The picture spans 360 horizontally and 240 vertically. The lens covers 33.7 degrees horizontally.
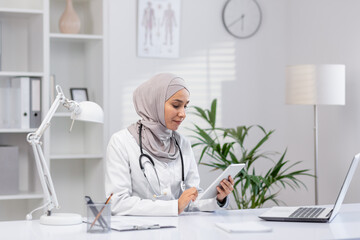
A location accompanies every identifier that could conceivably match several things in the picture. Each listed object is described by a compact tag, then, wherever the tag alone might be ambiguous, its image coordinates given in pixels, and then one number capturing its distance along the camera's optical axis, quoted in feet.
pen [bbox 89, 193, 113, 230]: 6.64
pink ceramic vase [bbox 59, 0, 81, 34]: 12.75
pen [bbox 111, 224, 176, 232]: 6.77
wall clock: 14.80
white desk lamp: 7.19
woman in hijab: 8.61
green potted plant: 12.39
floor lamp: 12.34
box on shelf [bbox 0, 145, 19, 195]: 11.97
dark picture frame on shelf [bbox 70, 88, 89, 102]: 13.12
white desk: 6.45
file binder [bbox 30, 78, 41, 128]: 12.16
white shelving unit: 12.25
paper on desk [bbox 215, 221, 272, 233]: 6.62
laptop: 7.40
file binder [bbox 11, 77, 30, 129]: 12.10
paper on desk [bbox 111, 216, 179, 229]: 7.06
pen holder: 6.65
